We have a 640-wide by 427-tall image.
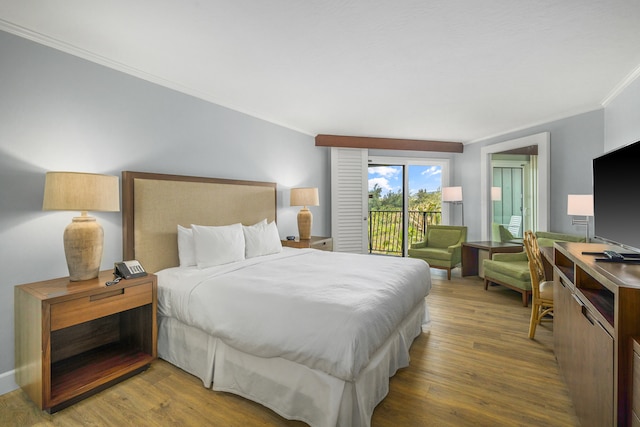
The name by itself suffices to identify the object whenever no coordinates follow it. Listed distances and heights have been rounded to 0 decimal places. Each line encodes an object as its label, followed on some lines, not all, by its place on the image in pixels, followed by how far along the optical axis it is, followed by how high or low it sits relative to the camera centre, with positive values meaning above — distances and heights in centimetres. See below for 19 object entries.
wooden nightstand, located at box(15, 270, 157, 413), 182 -92
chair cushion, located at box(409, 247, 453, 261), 487 -66
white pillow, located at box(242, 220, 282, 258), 328 -30
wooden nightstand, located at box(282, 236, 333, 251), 421 -42
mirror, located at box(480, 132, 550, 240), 452 +61
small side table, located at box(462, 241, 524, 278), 461 -61
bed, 159 -61
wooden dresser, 112 -55
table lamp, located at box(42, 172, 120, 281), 201 +5
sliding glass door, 607 +27
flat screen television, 154 +11
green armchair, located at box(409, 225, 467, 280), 490 -58
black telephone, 226 -44
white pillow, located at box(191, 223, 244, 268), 277 -31
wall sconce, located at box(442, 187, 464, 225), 572 +38
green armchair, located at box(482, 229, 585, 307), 363 -69
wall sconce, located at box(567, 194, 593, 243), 351 +9
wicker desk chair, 268 -69
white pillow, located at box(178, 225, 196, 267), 284 -35
